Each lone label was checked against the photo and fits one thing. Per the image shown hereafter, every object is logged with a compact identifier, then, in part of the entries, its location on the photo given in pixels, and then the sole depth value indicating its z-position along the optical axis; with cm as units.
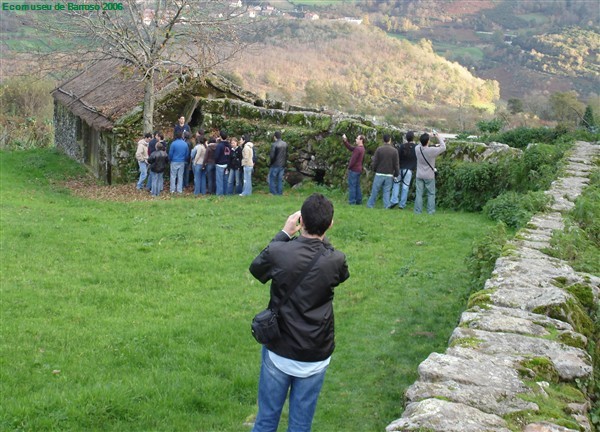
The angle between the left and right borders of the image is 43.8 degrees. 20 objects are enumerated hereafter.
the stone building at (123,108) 2205
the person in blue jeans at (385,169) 1628
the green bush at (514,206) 954
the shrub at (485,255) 729
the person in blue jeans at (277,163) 1884
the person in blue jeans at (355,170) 1734
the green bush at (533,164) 1438
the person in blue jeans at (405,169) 1673
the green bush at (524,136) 2137
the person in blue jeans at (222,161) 1927
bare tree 2117
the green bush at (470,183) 1620
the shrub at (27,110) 4269
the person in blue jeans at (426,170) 1545
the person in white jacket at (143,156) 2027
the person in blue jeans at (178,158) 1967
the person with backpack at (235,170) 1925
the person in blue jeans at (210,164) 1948
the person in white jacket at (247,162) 1909
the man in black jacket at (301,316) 496
